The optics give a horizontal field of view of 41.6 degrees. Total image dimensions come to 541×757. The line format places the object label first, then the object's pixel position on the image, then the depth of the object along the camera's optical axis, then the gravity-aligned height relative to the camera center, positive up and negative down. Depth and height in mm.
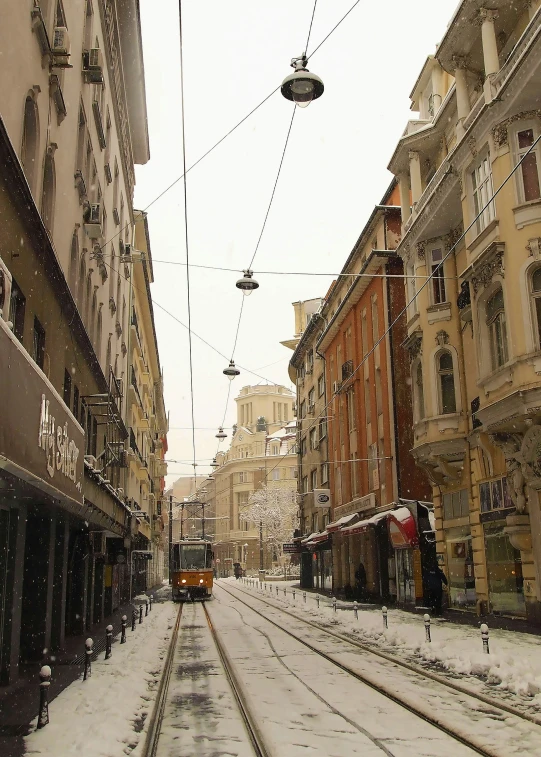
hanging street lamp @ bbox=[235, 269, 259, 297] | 18812 +6725
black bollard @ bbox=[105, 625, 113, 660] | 13965 -1931
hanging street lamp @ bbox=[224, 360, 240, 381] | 29745 +7008
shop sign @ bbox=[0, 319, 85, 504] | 6523 +1366
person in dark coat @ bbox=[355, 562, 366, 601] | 31797 -1754
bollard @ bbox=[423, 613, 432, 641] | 14829 -1770
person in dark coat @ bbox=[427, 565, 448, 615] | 21922 -1490
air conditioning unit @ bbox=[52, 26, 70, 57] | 12688 +8910
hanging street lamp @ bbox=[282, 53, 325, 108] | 12219 +7720
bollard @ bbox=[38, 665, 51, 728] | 7982 -1701
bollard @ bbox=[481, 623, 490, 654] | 12531 -1676
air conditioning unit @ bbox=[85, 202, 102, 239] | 18562 +8288
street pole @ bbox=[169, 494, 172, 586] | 39912 -870
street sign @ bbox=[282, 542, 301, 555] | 50094 -336
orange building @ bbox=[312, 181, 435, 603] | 28516 +4876
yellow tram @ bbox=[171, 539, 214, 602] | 38938 -1320
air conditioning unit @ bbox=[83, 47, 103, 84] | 17047 +11296
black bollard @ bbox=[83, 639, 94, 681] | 11094 -1814
